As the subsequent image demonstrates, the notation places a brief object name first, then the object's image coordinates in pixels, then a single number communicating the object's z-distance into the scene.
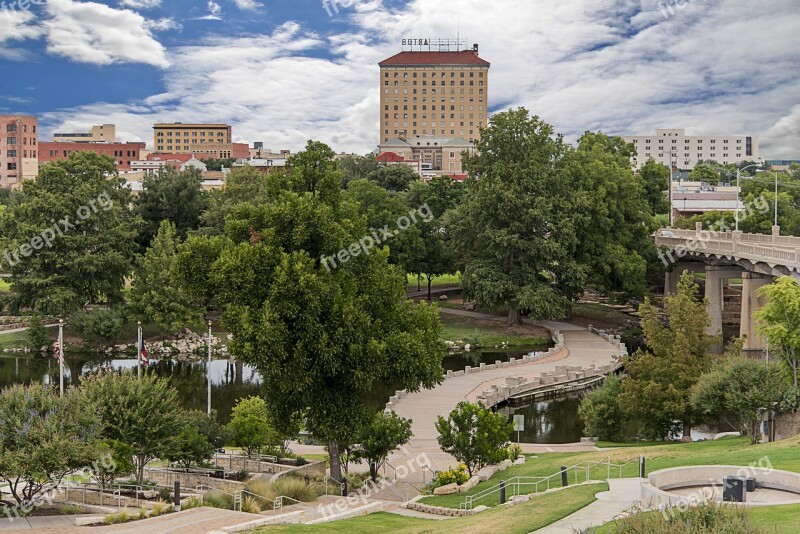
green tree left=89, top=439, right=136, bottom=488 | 27.78
